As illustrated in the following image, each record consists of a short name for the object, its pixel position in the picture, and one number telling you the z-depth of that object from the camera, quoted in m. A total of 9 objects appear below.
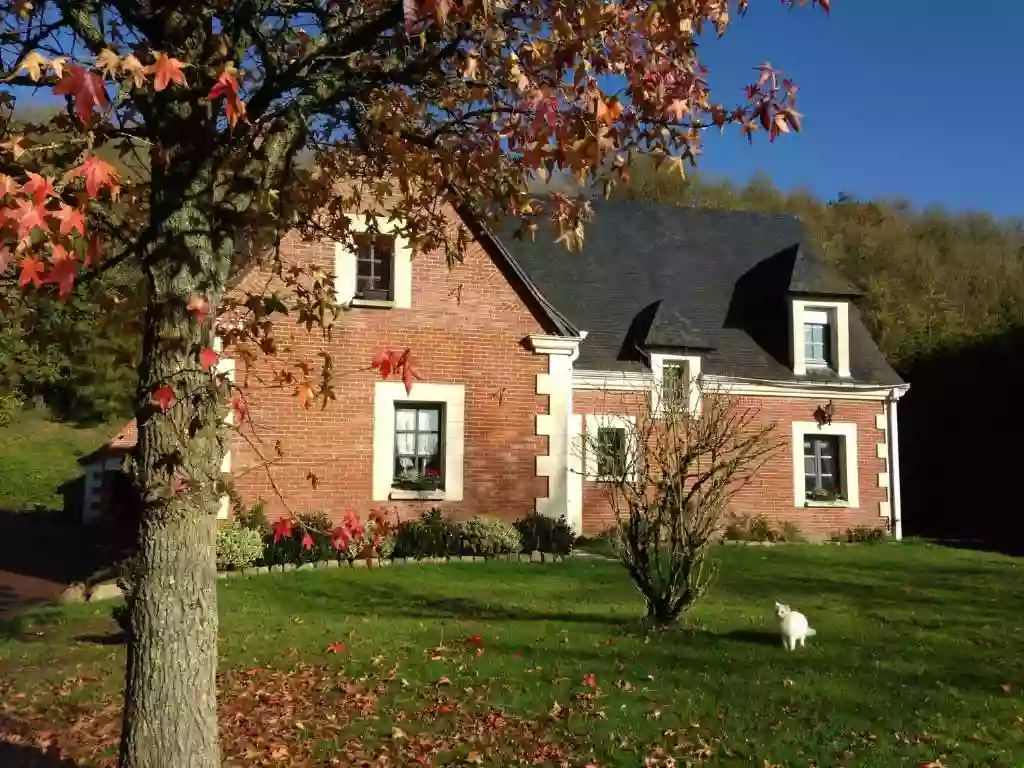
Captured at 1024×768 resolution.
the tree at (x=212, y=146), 3.42
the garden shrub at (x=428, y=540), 12.84
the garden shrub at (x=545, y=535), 13.48
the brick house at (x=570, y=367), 13.38
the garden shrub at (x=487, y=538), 12.97
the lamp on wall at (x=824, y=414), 17.92
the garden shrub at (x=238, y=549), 11.70
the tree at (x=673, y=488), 7.64
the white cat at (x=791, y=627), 7.23
